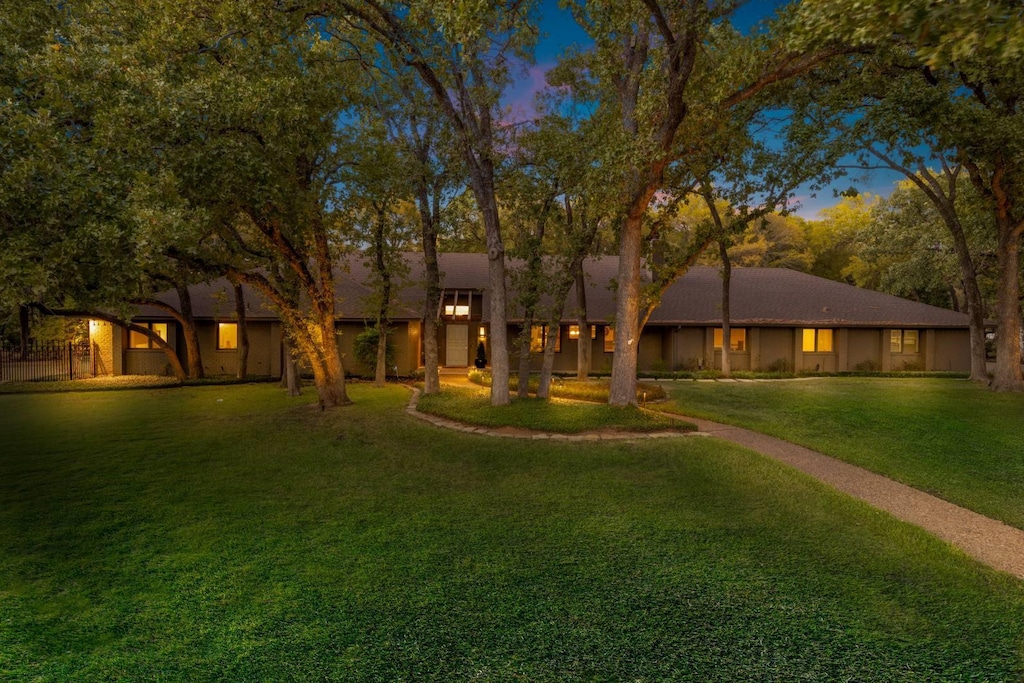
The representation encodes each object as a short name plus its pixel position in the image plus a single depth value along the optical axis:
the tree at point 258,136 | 8.77
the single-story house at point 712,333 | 23.03
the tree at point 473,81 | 11.81
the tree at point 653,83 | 10.01
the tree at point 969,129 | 13.22
